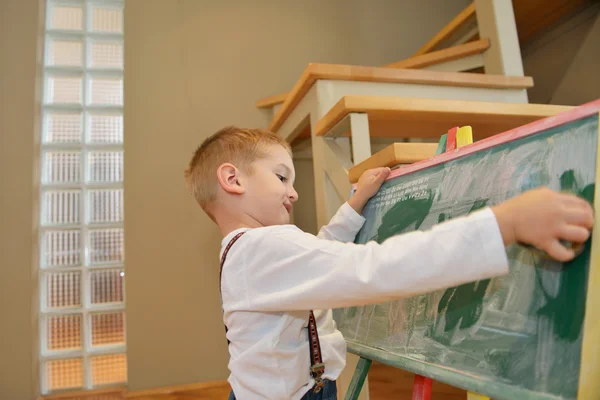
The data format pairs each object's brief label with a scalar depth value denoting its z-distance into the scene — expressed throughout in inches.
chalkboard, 17.5
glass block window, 89.0
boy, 18.7
